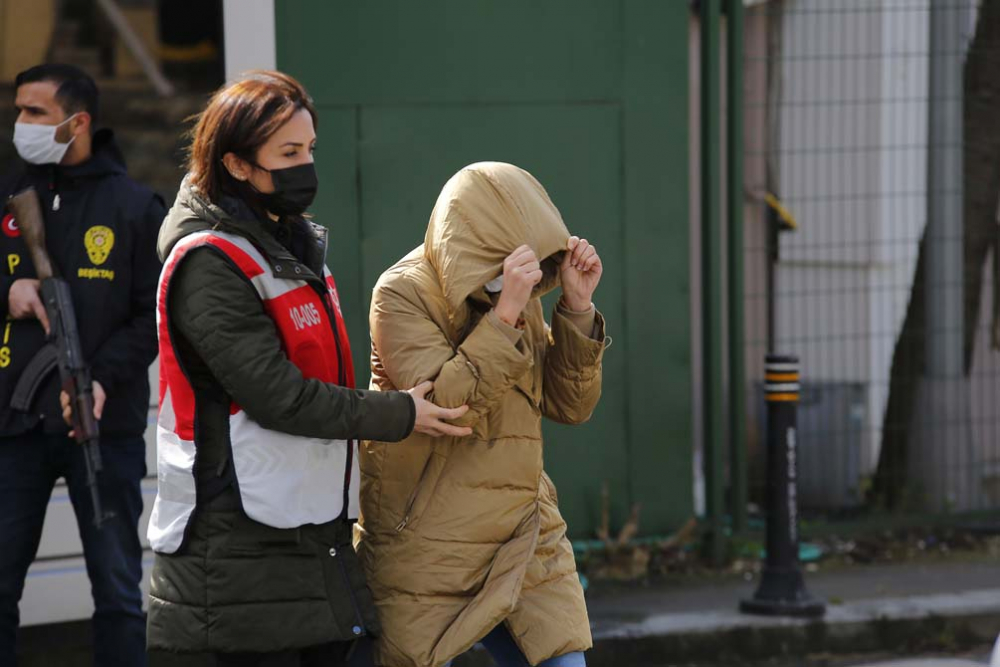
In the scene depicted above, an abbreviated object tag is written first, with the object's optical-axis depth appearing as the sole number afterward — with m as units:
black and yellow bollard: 12.32
